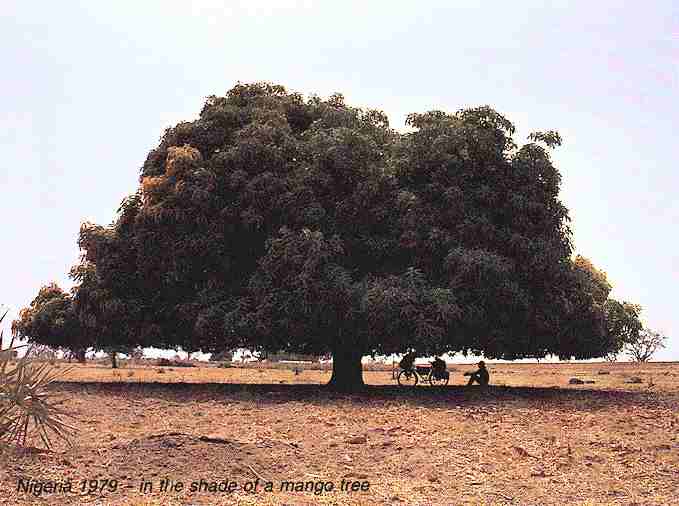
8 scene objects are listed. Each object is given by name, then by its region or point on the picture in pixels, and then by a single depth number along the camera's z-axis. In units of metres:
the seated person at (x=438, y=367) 30.72
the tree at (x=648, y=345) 123.81
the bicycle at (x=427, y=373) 30.70
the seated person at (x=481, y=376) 30.50
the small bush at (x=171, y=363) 91.56
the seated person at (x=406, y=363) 31.00
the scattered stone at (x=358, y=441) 16.86
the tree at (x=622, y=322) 32.72
